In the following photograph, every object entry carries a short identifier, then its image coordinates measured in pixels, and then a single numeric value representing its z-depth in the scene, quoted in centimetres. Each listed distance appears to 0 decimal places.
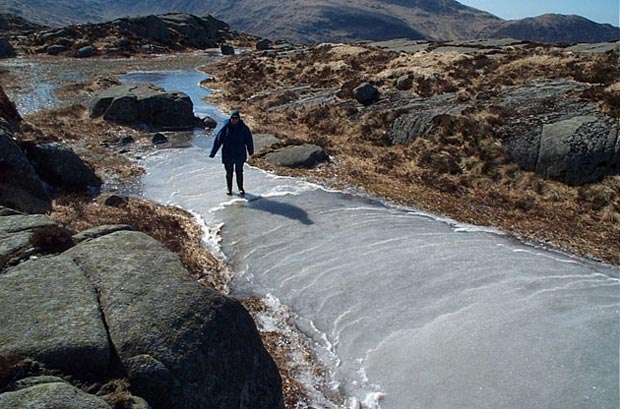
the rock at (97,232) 927
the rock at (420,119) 2550
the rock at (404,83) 3334
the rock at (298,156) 2242
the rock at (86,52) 6974
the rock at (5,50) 6438
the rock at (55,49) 7062
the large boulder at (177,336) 611
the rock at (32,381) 516
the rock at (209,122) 3102
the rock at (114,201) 1659
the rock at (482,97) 2720
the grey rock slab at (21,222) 904
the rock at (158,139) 2666
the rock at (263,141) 2464
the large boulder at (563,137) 1919
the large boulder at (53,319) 581
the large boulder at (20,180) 1405
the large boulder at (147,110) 2961
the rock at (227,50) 8919
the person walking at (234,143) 1752
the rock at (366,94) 3209
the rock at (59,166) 1747
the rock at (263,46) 9675
